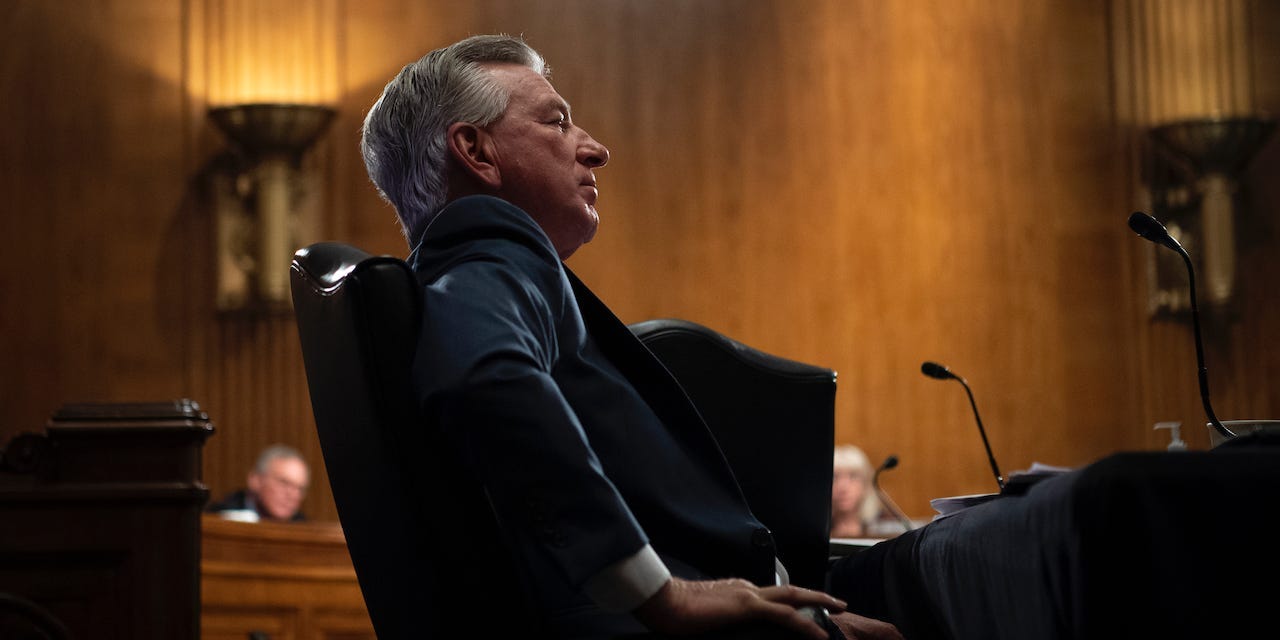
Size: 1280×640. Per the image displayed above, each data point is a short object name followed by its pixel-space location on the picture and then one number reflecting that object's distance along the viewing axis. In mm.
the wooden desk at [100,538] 2971
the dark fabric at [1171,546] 1206
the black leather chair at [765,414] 2197
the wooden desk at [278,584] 4996
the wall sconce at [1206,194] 7520
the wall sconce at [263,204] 7121
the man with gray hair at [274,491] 6723
